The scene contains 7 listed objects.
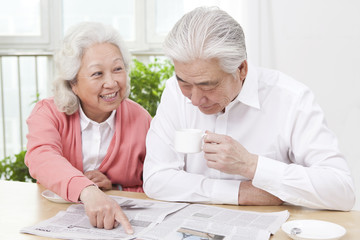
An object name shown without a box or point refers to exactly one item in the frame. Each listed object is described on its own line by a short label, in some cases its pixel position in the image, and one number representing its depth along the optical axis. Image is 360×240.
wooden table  1.38
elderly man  1.52
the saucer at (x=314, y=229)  1.28
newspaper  1.32
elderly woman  1.92
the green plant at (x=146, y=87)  3.20
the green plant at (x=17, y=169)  3.30
